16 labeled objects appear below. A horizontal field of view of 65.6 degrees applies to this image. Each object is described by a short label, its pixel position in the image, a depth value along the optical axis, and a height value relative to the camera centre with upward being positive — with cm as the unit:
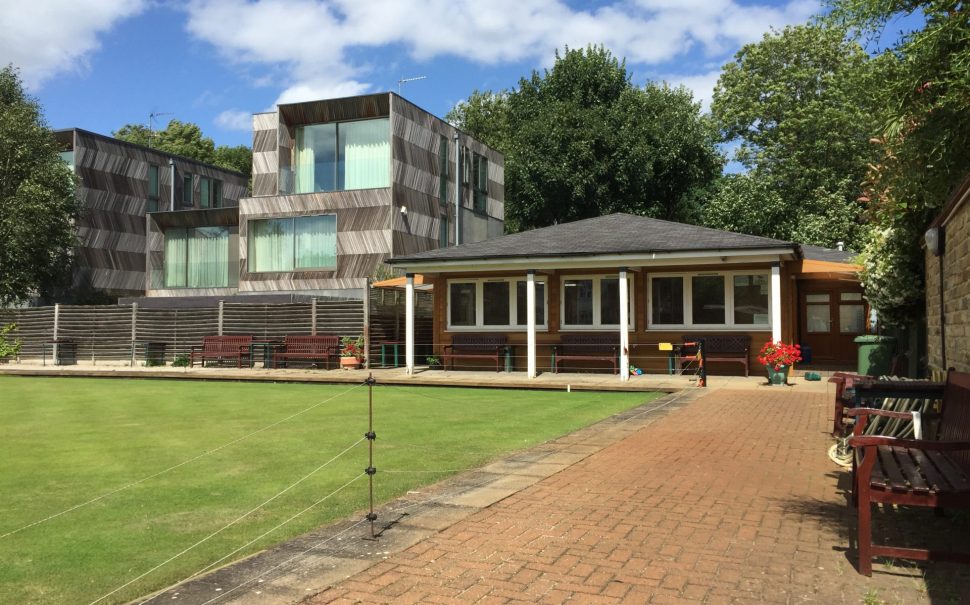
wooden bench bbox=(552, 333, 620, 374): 1903 -43
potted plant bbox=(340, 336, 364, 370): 2241 -66
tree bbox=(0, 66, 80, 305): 3094 +512
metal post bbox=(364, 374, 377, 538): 472 -93
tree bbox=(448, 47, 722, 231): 3525 +865
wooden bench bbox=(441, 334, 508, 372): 2053 -44
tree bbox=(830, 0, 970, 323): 491 +163
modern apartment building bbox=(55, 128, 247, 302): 3456 +631
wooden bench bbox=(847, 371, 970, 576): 407 -86
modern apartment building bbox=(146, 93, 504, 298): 2838 +496
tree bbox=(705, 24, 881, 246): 3102 +905
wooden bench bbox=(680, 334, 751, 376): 1805 -40
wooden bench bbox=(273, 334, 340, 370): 2261 -54
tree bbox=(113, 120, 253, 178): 5972 +1510
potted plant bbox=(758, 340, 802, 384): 1586 -58
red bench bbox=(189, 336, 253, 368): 2384 -56
